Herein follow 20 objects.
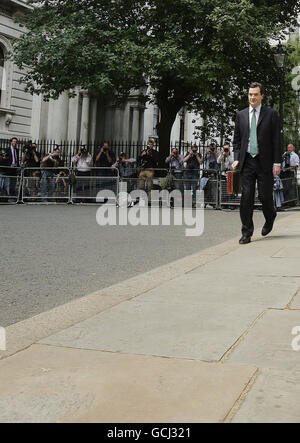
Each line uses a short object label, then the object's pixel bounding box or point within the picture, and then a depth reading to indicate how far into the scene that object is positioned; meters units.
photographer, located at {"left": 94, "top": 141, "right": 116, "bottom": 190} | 18.55
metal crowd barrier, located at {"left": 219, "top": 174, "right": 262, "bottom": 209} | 15.73
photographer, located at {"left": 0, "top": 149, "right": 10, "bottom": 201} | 17.06
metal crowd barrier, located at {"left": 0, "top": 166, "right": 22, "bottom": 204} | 17.11
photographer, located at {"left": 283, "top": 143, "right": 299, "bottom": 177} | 16.58
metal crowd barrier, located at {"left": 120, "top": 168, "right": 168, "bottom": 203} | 16.86
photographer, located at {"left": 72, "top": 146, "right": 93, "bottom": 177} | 17.30
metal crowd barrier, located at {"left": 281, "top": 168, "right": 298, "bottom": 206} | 15.46
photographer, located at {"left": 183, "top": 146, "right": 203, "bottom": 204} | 16.20
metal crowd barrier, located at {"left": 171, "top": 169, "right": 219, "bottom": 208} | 15.90
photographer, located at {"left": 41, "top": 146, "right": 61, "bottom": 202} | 17.23
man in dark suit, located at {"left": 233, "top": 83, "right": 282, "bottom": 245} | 7.64
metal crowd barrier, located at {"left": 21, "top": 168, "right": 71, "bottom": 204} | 17.25
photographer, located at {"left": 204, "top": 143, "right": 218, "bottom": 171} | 17.84
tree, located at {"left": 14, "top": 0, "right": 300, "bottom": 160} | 18.14
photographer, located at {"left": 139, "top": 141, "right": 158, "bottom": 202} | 17.25
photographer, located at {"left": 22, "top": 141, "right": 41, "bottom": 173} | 18.60
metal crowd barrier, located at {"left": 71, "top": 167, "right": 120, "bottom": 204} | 16.95
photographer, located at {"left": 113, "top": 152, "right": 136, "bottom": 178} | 17.68
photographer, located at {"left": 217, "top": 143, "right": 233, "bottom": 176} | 17.34
